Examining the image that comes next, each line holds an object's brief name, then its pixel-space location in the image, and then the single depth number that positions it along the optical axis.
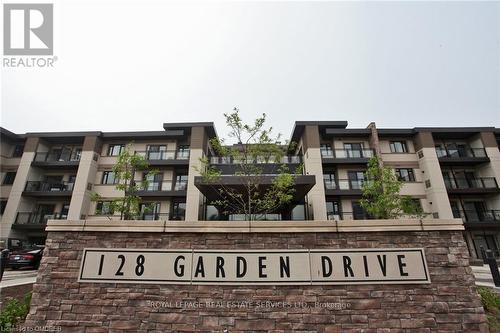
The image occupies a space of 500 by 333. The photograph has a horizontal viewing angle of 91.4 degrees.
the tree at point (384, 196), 13.28
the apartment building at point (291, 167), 20.84
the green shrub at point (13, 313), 4.44
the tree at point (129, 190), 12.33
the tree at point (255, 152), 9.18
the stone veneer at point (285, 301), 3.99
